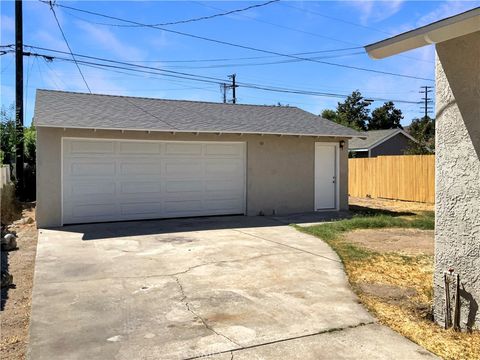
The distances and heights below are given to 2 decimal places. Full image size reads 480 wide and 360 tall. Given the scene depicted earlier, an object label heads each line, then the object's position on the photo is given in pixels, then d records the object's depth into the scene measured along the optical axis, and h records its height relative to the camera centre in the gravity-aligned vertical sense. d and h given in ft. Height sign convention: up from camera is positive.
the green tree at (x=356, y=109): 171.94 +24.63
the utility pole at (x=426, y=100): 190.09 +31.01
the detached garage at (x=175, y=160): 38.11 +1.08
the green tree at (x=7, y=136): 56.54 +4.53
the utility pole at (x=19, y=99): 56.03 +9.66
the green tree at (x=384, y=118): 175.11 +21.39
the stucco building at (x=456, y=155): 14.80 +0.58
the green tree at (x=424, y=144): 87.45 +5.80
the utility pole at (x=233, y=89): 134.55 +25.45
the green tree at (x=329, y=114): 158.51 +21.04
